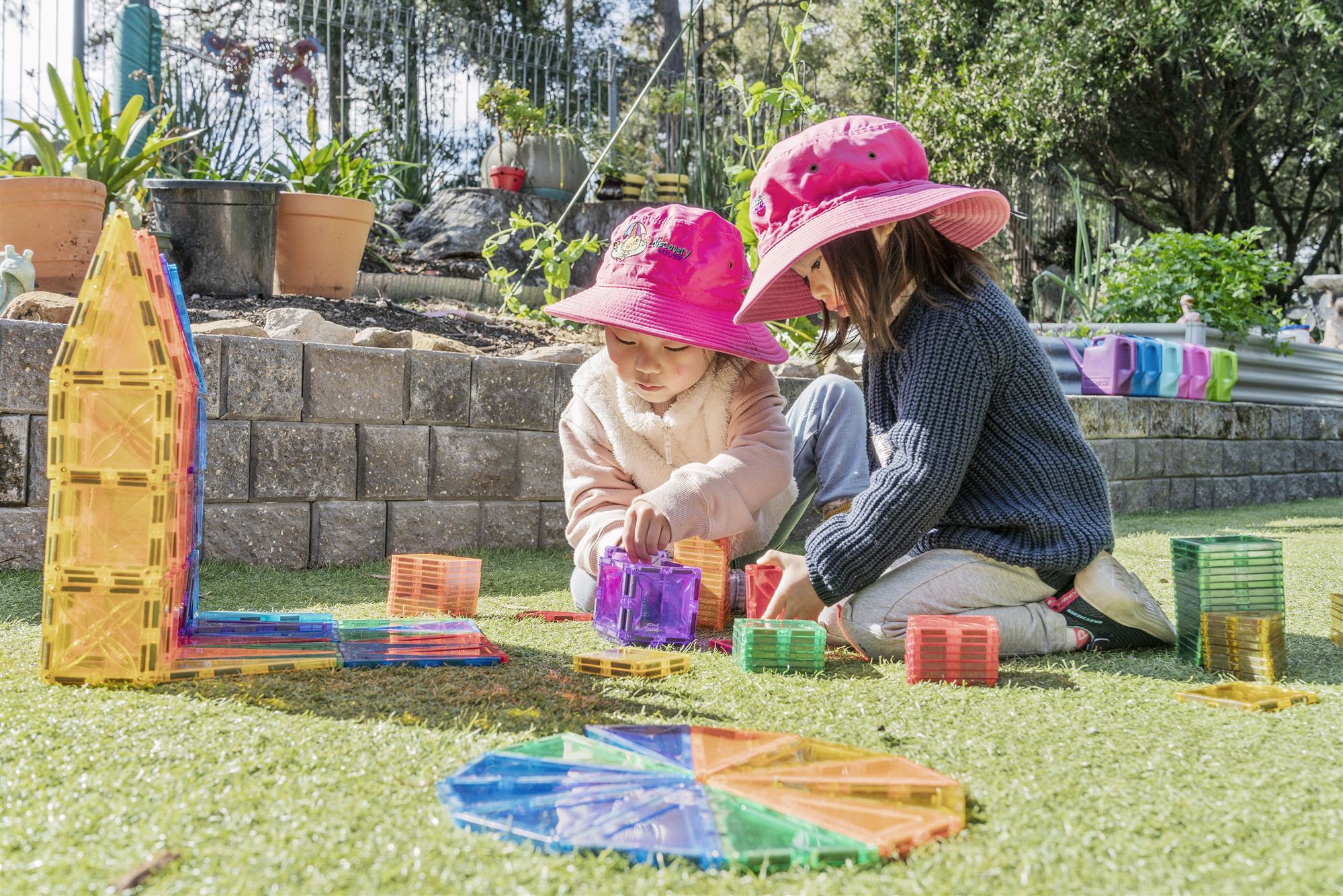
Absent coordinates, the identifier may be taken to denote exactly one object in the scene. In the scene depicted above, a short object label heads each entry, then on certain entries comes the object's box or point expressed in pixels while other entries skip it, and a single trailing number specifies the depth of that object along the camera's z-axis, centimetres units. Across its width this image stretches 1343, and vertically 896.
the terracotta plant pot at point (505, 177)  805
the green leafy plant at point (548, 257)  462
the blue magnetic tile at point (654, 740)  127
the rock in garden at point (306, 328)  352
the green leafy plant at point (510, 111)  796
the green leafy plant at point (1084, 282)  722
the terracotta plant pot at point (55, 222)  364
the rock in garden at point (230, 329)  321
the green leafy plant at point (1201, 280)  666
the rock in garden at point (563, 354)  386
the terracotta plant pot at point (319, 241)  445
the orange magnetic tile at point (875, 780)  114
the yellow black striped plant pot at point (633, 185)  816
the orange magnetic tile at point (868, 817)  103
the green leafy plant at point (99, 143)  409
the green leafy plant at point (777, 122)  416
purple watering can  557
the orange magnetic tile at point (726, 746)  123
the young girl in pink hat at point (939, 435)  204
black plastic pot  410
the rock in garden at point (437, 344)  379
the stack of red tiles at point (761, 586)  240
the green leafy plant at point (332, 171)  496
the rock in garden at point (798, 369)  444
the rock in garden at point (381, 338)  358
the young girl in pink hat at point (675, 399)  243
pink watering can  606
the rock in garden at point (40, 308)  306
